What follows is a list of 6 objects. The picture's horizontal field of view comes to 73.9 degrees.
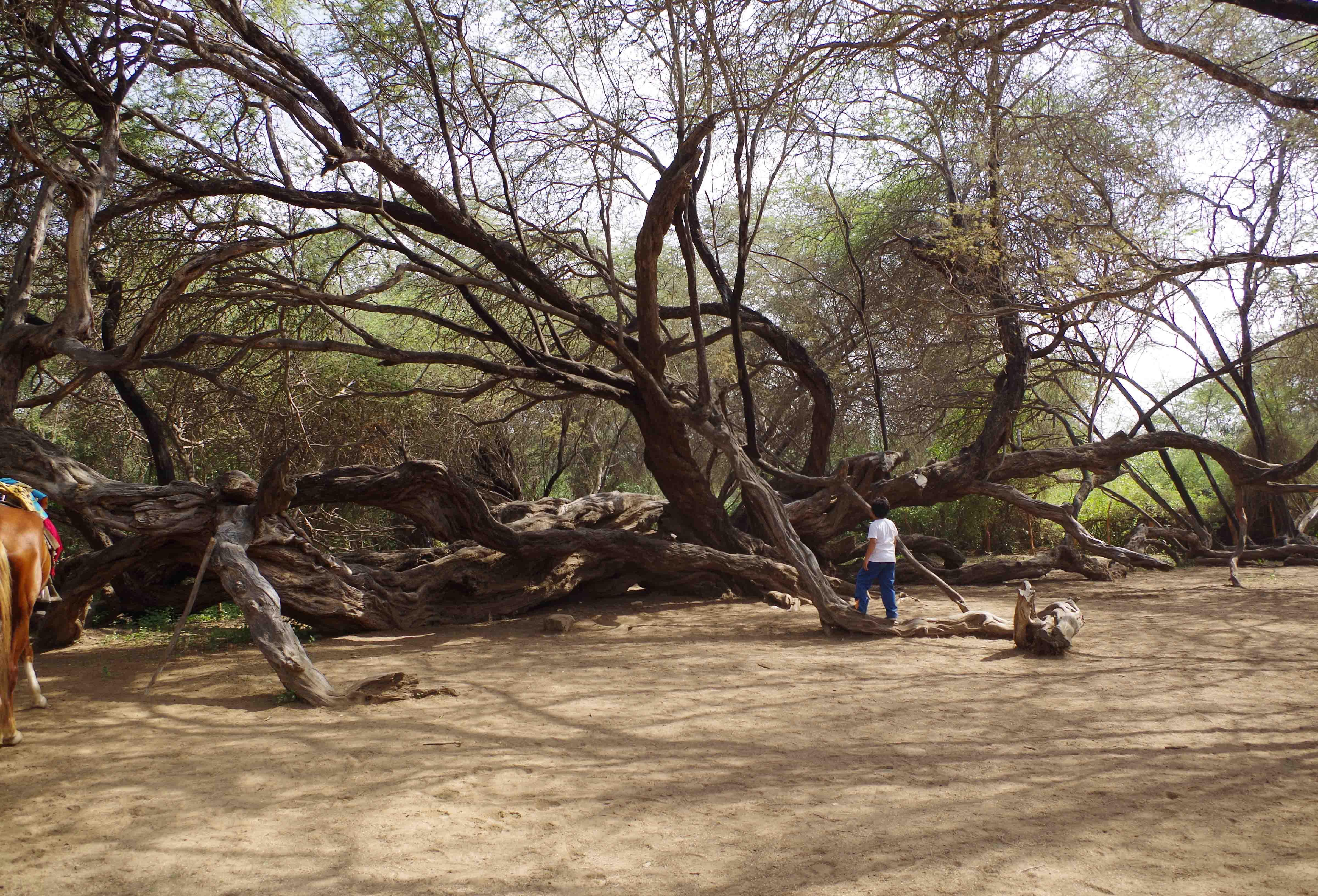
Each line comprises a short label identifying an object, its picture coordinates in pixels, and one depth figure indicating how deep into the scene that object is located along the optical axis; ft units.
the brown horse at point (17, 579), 14.53
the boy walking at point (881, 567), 26.91
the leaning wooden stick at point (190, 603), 16.90
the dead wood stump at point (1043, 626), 21.80
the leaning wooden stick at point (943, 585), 27.02
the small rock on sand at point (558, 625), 26.84
